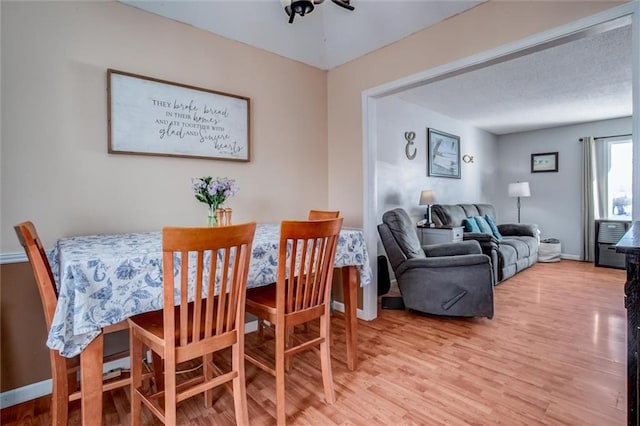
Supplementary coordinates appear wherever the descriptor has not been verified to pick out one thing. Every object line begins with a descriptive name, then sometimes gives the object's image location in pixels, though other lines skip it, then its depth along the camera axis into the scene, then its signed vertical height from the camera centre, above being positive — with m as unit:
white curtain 5.32 +0.32
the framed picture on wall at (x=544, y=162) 5.85 +0.84
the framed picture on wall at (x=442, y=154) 4.75 +0.84
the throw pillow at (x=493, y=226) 4.98 -0.28
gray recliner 2.81 -0.59
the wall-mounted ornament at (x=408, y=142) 4.35 +0.91
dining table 1.17 -0.32
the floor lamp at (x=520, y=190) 5.71 +0.32
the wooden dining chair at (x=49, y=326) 1.23 -0.49
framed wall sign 2.08 +0.65
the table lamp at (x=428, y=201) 4.13 +0.10
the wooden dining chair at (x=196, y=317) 1.16 -0.44
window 5.21 +0.47
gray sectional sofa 3.95 -0.45
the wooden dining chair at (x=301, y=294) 1.51 -0.45
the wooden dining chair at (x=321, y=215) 2.51 -0.04
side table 3.98 -0.33
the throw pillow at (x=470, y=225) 4.50 -0.23
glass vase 1.99 -0.03
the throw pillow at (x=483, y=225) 4.71 -0.24
